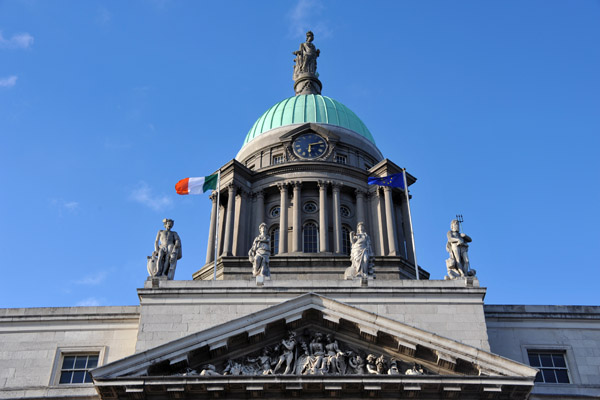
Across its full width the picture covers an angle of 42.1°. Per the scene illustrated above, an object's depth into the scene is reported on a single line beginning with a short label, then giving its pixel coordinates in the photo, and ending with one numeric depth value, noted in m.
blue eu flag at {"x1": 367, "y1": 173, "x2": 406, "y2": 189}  40.37
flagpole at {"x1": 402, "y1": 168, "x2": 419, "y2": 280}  36.91
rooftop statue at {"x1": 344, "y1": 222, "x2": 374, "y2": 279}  28.62
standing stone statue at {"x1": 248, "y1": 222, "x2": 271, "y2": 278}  28.58
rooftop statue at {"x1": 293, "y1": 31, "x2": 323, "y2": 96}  53.84
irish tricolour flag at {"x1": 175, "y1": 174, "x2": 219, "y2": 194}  37.22
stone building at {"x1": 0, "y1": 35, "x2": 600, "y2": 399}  24.14
